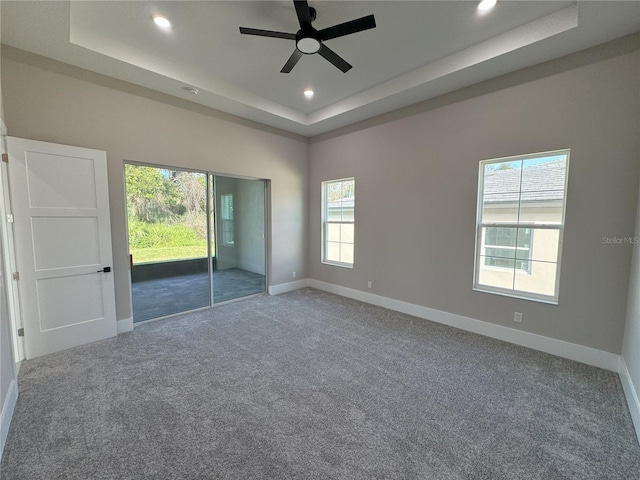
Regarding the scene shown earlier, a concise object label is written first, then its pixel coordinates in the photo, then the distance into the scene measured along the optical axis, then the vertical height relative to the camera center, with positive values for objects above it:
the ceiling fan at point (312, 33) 2.08 +1.58
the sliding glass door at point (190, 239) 3.86 -0.37
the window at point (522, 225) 2.94 -0.07
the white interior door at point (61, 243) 2.72 -0.30
